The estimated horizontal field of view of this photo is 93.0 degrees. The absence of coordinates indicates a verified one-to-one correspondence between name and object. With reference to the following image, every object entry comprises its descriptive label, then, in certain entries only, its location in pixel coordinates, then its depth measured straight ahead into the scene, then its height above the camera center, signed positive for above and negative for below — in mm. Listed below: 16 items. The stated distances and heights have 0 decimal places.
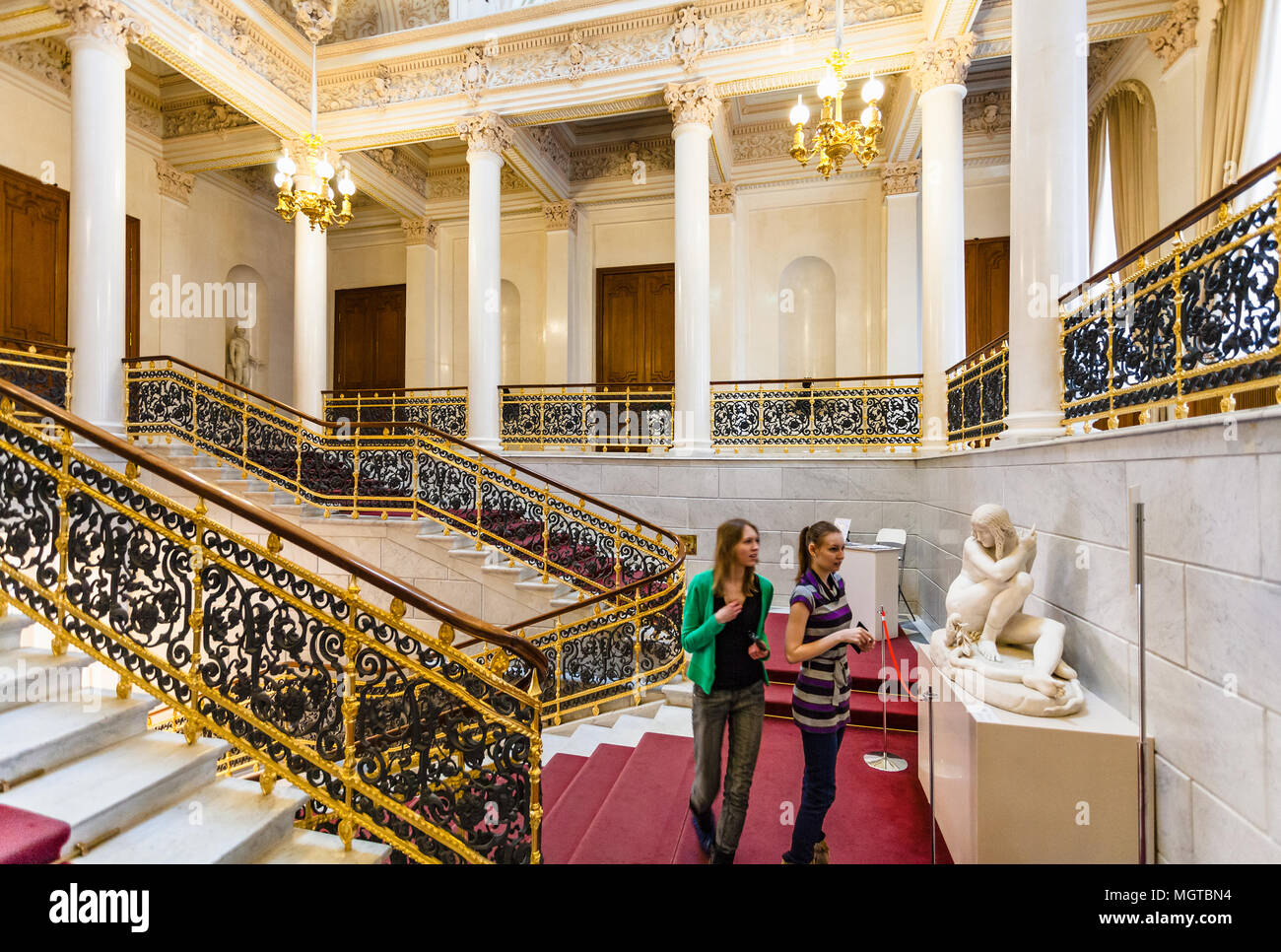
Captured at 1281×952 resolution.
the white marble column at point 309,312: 10289 +2821
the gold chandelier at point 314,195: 7328 +3569
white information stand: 6172 -1088
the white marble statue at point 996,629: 2904 -829
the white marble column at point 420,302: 13578 +3920
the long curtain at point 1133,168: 7668 +3999
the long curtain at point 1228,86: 5898 +3907
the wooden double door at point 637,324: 12531 +3155
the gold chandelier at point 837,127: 5741 +3393
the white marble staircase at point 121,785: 2207 -1191
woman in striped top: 2637 -894
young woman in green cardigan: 2754 -835
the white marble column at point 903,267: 10602 +3643
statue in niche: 12711 +2493
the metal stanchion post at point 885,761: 3994 -1921
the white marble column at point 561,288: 12625 +3917
